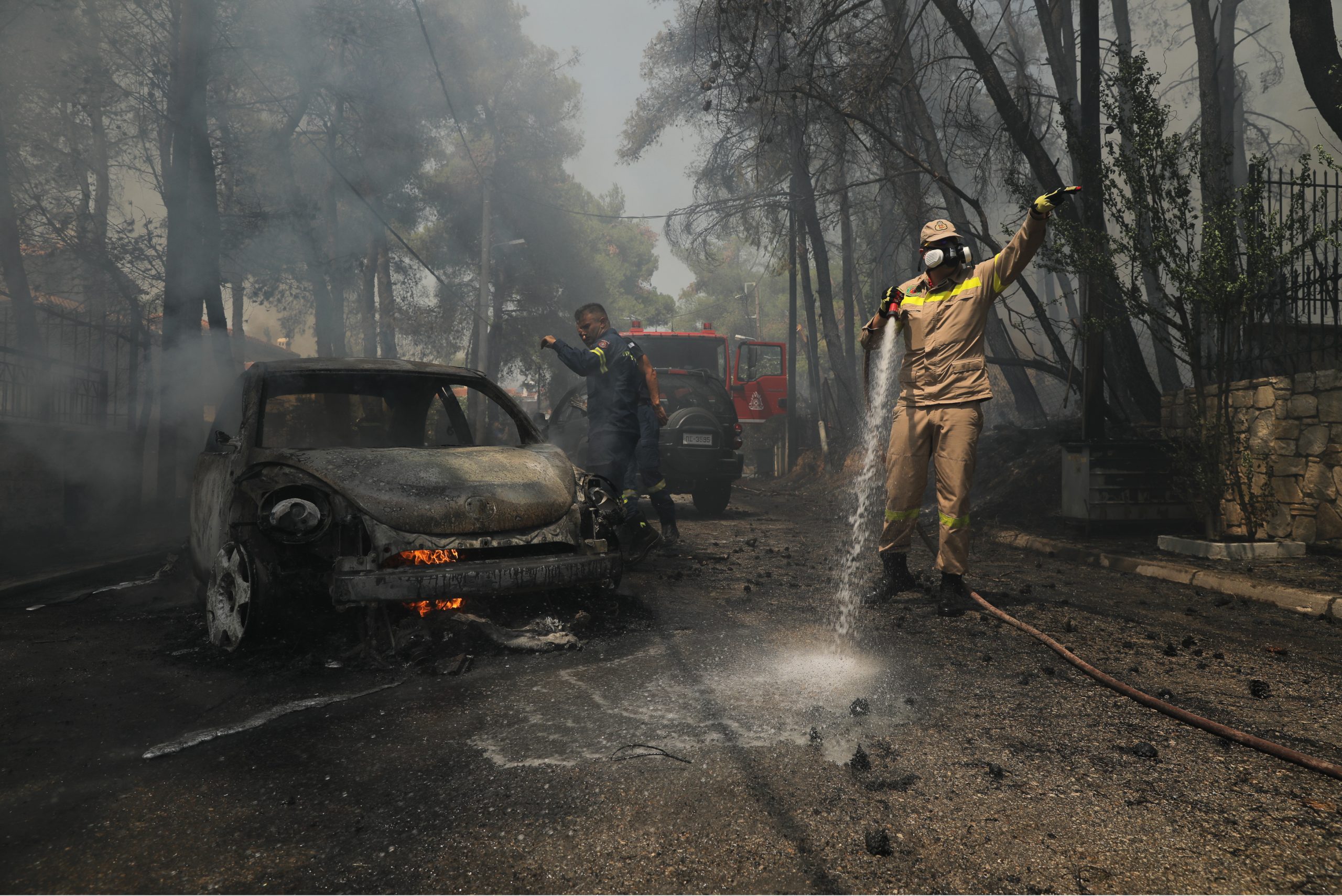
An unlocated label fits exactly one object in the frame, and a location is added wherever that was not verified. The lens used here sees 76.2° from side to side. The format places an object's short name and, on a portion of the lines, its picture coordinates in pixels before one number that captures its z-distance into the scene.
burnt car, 3.74
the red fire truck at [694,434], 10.17
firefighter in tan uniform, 4.79
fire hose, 2.52
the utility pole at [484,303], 24.70
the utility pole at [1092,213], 7.48
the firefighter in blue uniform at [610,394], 6.97
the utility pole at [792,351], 18.84
